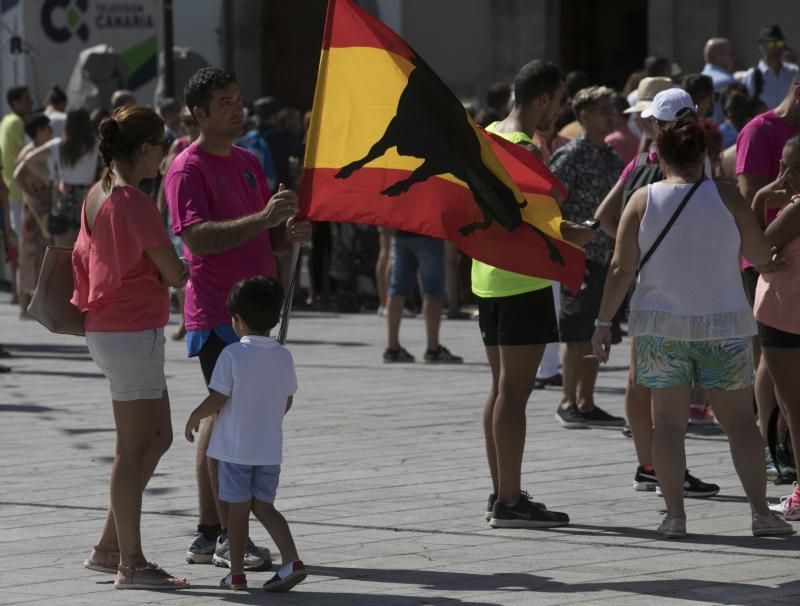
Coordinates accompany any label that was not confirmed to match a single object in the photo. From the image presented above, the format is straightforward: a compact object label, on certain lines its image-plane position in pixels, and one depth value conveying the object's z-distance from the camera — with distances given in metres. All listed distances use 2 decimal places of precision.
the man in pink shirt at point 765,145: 17.98
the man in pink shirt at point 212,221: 14.32
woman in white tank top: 15.02
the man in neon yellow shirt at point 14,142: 36.97
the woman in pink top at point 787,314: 16.25
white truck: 45.25
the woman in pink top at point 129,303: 13.62
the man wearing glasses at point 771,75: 31.83
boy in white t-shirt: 13.57
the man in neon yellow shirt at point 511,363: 15.87
